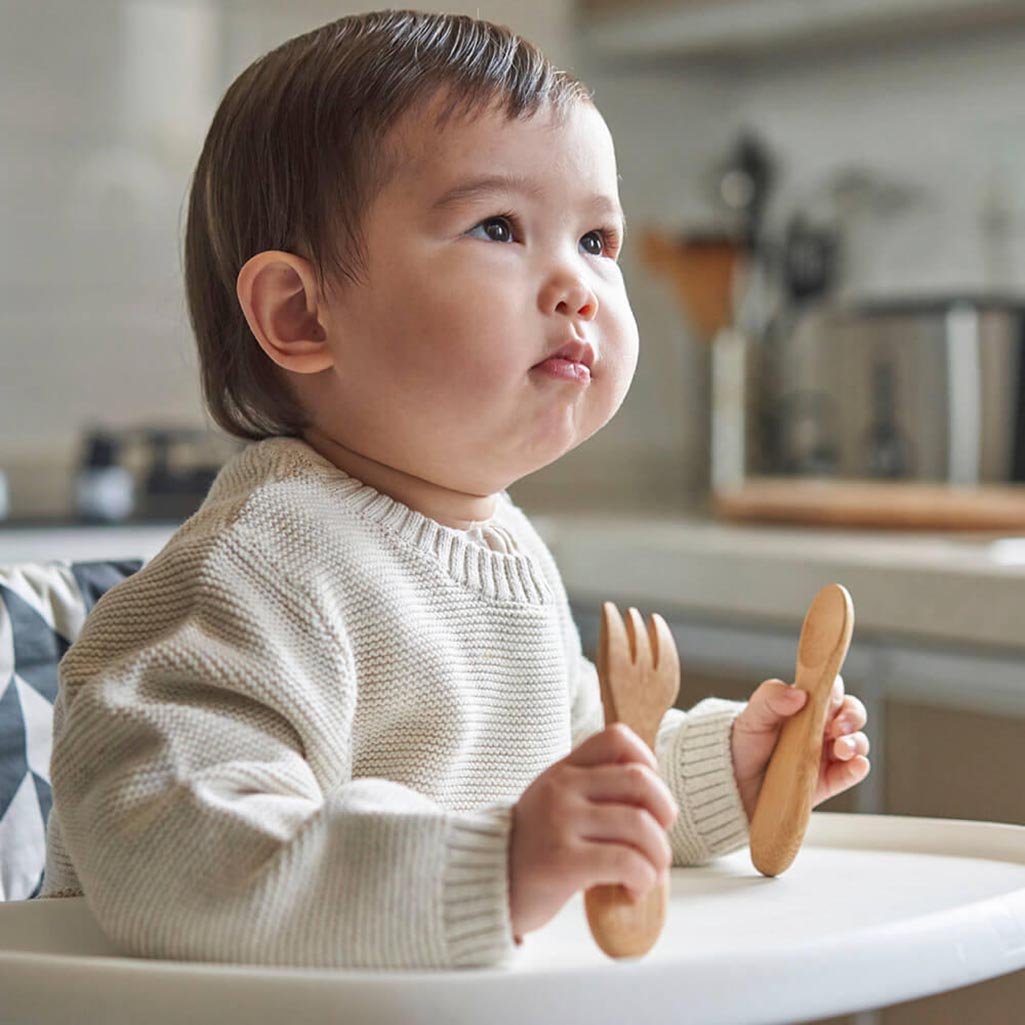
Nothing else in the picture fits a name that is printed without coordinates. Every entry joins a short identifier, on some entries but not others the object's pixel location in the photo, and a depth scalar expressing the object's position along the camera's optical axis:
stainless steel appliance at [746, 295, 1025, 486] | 2.21
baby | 0.59
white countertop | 1.57
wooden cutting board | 1.99
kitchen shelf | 2.29
